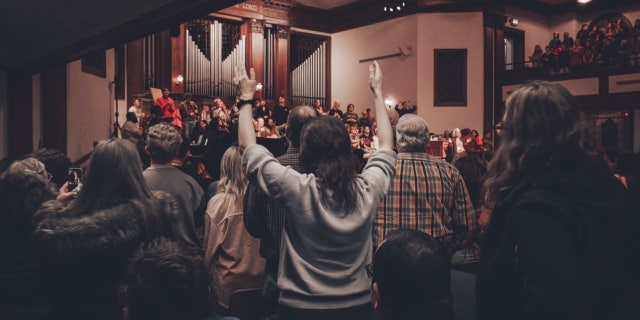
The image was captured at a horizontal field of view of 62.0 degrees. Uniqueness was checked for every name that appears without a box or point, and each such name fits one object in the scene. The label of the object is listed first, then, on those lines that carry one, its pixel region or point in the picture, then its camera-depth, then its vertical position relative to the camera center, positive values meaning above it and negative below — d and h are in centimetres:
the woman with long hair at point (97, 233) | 174 -29
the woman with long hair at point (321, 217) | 171 -23
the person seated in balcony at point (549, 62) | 1395 +223
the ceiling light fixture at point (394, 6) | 1464 +394
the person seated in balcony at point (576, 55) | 1380 +240
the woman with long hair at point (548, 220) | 115 -16
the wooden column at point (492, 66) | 1466 +227
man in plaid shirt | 274 -26
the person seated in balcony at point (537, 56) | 1462 +256
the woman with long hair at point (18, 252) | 209 -41
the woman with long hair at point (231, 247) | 287 -54
